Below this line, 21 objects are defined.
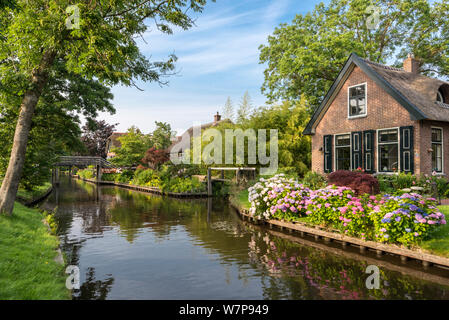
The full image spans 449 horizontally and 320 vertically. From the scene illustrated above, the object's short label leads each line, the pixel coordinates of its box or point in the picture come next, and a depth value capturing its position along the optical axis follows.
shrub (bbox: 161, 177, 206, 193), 22.98
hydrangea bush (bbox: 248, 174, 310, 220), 10.70
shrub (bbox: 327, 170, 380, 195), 9.37
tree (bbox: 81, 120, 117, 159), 57.66
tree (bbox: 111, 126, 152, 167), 38.16
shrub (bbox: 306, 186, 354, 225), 8.77
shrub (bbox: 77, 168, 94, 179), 45.52
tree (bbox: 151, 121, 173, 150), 42.84
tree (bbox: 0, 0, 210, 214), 6.97
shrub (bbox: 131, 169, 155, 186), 29.48
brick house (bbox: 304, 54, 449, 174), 13.02
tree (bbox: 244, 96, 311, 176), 20.77
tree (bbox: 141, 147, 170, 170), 30.52
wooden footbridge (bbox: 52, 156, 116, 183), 36.41
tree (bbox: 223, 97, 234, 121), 34.34
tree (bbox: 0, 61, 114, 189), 14.57
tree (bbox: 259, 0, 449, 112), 22.20
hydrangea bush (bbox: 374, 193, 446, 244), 6.73
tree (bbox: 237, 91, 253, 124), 28.28
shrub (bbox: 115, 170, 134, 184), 35.26
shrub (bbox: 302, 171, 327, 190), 14.22
